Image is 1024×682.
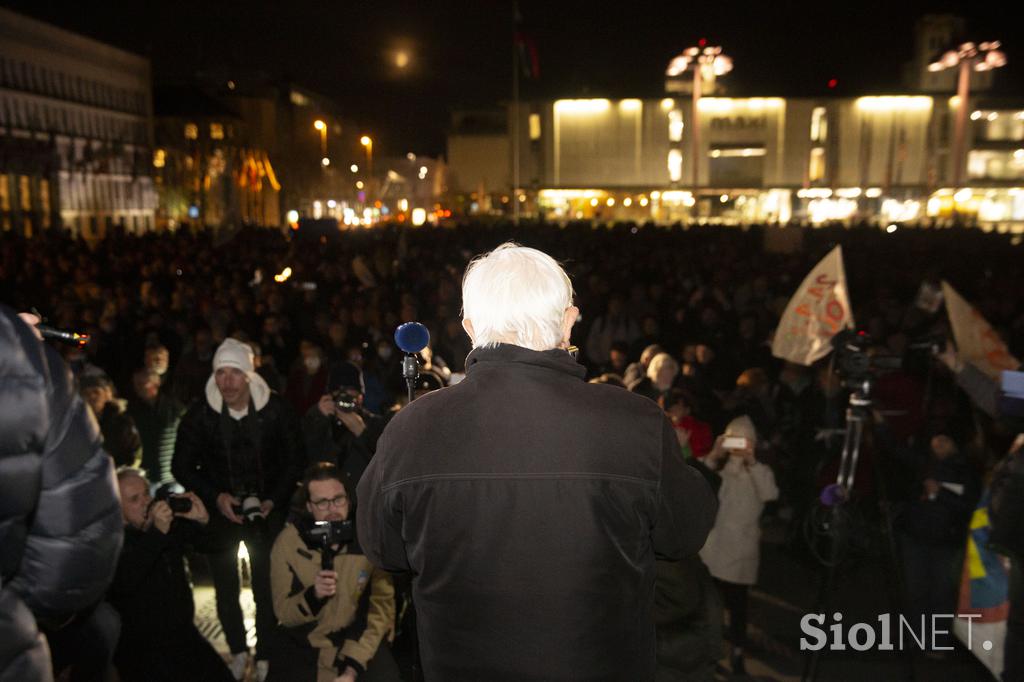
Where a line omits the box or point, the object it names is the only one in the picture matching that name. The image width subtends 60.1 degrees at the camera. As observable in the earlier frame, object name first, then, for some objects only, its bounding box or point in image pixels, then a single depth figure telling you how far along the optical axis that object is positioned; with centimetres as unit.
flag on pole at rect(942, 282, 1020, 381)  528
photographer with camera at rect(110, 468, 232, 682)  362
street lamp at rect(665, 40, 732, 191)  4806
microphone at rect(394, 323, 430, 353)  263
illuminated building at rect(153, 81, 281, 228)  4922
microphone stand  260
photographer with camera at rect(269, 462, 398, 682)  373
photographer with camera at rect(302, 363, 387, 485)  491
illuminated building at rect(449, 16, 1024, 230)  5575
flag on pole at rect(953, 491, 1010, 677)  412
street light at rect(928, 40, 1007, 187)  4562
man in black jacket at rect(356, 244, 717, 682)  180
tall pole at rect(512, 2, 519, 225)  3312
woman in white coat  486
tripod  440
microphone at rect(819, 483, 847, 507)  477
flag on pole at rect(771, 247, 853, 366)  637
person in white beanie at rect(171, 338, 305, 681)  465
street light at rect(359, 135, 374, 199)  6761
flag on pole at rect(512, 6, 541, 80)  3371
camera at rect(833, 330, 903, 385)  441
